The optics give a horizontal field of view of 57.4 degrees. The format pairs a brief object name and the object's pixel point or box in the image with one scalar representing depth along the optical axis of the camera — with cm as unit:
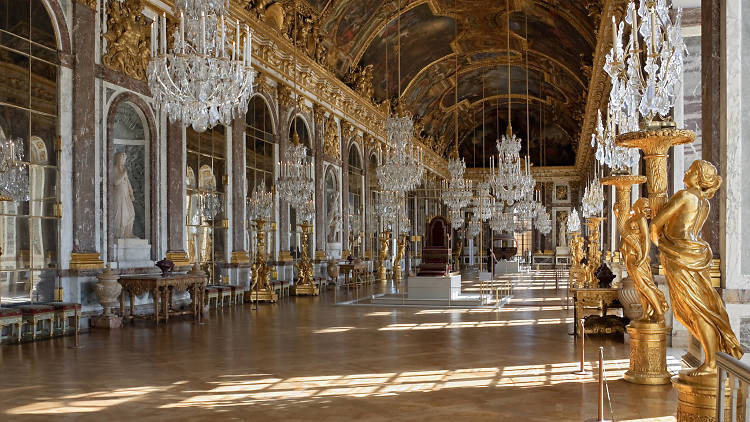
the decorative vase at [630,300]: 959
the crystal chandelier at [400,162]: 1515
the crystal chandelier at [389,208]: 2093
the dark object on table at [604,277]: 1059
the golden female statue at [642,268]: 653
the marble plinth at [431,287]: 1669
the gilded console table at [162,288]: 1152
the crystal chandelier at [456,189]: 2023
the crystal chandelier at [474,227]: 3481
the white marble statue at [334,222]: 2348
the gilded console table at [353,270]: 2217
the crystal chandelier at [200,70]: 764
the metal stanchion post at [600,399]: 486
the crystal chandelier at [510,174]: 1689
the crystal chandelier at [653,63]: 528
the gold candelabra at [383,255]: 2616
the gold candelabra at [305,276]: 1814
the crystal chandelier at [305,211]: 1731
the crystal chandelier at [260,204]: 1685
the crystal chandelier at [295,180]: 1582
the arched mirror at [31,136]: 989
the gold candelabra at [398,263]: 2748
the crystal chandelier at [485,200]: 2103
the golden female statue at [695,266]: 476
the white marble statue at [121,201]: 1209
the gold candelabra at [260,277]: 1563
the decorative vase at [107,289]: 1080
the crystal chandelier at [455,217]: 2392
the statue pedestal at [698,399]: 469
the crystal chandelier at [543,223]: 3209
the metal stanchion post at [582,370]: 711
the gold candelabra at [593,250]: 1484
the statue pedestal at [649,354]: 651
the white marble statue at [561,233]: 4447
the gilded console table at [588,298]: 1001
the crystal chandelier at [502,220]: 2495
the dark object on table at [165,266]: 1192
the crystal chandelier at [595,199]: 1599
